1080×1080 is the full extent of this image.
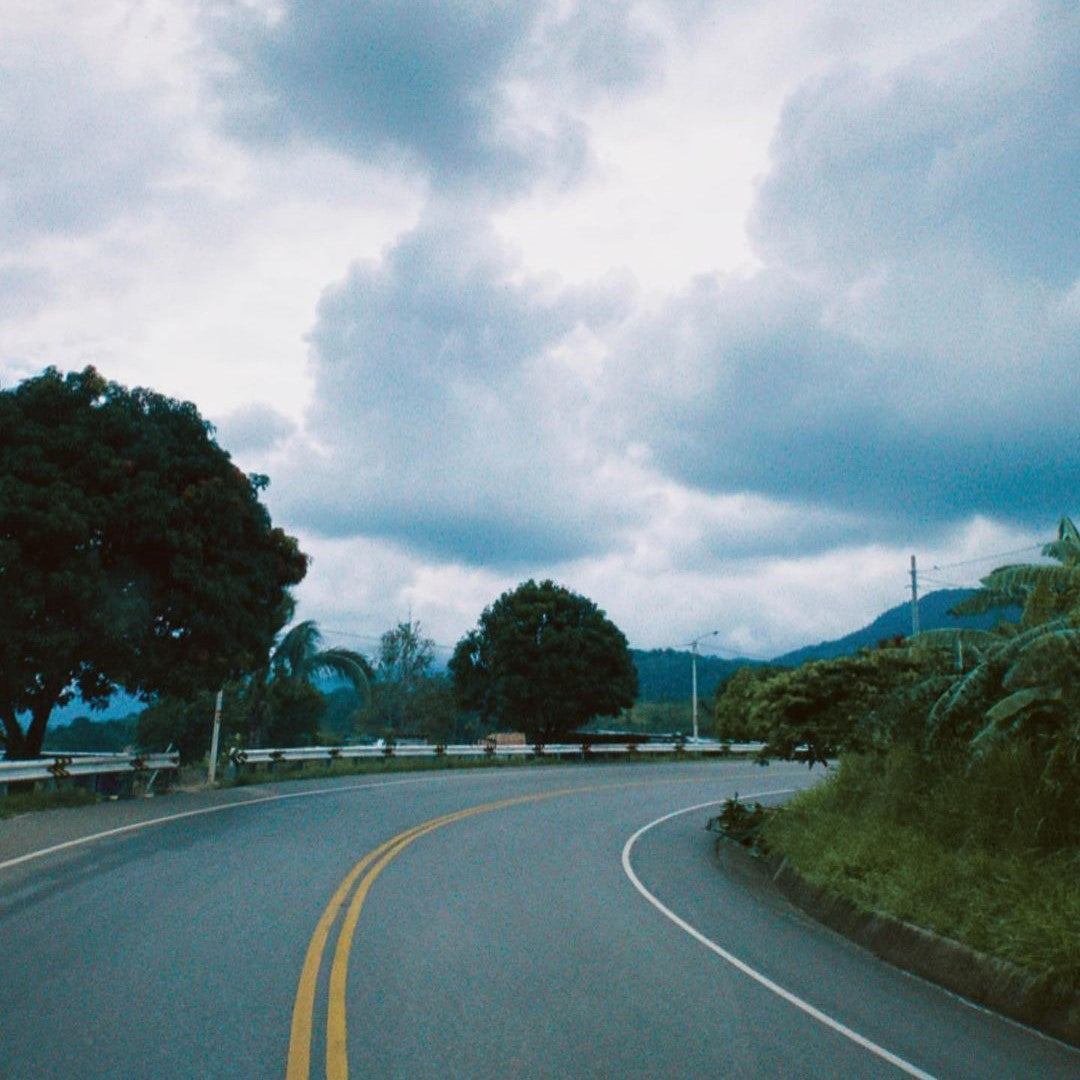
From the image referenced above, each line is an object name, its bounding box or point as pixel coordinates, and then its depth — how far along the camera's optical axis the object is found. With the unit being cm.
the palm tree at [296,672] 4484
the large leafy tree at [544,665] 5225
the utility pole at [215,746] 2936
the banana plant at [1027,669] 1049
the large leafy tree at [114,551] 2136
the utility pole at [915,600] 5319
